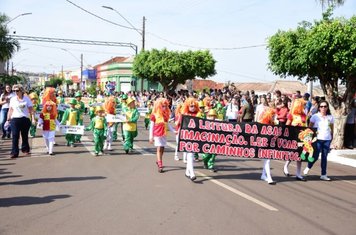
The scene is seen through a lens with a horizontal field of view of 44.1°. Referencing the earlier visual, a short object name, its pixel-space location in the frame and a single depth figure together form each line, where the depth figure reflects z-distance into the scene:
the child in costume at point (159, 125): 10.03
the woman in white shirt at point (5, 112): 16.14
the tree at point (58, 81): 107.93
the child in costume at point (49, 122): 12.50
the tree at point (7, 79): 51.22
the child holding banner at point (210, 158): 10.59
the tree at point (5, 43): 36.72
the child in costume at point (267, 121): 9.31
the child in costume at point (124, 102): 14.02
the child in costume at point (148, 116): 19.43
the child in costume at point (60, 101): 16.83
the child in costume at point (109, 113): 13.93
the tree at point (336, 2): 15.34
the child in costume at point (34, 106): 16.57
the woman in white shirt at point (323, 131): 9.96
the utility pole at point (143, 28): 34.91
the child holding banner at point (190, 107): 10.23
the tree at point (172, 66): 43.16
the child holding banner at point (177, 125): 10.32
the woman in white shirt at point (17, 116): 11.70
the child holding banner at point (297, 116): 10.44
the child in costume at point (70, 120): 14.54
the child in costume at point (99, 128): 12.54
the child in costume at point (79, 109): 15.33
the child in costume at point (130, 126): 12.92
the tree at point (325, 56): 14.04
